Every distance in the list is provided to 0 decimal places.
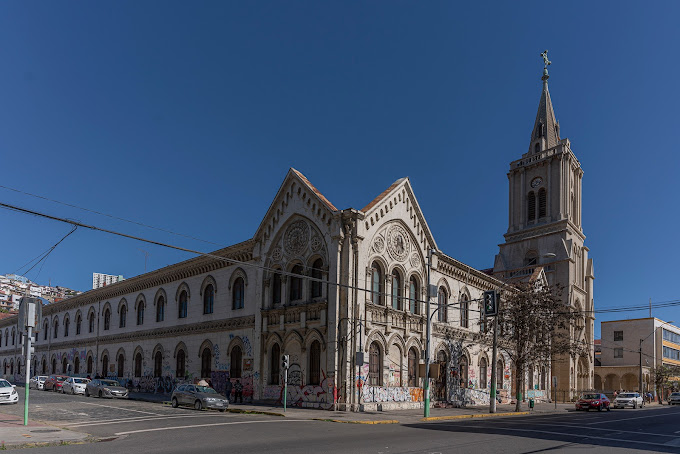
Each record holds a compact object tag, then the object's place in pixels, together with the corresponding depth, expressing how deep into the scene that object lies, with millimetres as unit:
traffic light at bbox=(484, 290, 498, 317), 27531
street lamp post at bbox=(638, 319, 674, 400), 78581
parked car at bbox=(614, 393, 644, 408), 48219
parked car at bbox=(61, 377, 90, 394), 39438
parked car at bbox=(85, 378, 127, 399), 35781
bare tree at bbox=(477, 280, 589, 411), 36219
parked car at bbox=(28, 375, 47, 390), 46250
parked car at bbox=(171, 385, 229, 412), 27562
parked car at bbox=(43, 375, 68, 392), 42766
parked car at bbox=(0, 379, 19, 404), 27983
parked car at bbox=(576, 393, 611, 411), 40538
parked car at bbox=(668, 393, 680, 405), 60188
